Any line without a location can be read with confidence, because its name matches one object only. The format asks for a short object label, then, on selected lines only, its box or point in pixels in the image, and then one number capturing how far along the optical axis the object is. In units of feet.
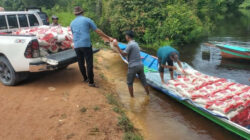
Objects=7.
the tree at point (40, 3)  96.84
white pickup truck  16.55
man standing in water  18.66
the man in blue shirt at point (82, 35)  16.81
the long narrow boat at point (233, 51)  35.99
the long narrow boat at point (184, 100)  14.16
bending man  21.06
